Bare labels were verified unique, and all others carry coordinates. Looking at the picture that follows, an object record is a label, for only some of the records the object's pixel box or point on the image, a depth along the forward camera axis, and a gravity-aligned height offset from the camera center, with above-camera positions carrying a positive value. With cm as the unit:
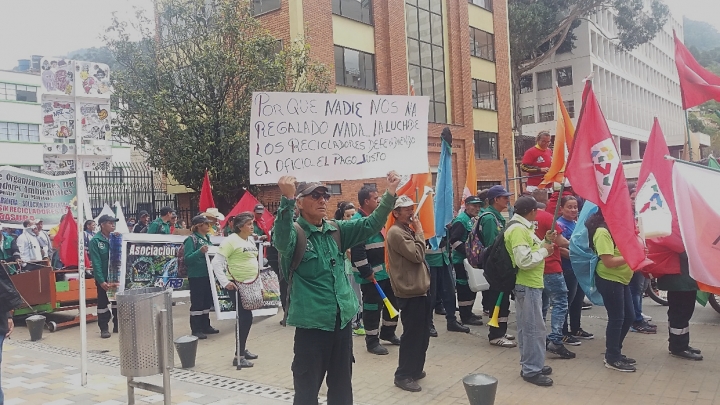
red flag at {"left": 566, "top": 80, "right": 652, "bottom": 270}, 543 +16
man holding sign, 392 -68
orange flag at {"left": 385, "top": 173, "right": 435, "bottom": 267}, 752 -11
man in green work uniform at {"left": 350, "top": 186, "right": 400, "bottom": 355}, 713 -98
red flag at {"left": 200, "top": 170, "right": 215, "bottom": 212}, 1180 +21
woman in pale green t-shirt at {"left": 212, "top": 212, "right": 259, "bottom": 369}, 684 -68
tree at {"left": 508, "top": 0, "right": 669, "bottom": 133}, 3294 +1011
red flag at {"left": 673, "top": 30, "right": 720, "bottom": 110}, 602 +115
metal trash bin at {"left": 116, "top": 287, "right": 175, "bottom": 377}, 503 -107
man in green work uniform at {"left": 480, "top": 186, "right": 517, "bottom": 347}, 735 -50
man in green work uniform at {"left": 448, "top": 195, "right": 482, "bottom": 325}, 837 -82
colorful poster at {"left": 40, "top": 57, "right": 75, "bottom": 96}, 655 +158
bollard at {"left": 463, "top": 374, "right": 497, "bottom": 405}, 470 -157
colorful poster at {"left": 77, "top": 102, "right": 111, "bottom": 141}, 672 +109
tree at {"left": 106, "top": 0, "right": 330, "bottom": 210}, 1465 +327
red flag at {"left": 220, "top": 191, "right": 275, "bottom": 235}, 1159 +2
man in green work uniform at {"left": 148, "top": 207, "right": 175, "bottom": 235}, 1220 -28
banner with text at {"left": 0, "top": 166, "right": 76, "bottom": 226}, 1157 +42
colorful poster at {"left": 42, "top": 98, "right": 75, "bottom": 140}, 659 +110
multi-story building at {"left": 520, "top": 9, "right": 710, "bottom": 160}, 4478 +929
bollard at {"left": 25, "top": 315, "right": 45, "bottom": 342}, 914 -176
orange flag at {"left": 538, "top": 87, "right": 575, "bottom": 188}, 721 +71
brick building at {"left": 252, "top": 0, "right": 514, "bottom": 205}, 2028 +602
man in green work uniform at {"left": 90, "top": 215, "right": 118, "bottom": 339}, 916 -83
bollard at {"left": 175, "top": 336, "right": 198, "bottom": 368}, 699 -172
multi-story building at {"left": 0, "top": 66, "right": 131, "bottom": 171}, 4497 +754
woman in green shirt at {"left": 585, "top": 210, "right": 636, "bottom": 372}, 594 -102
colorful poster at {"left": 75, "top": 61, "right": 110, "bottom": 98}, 673 +158
